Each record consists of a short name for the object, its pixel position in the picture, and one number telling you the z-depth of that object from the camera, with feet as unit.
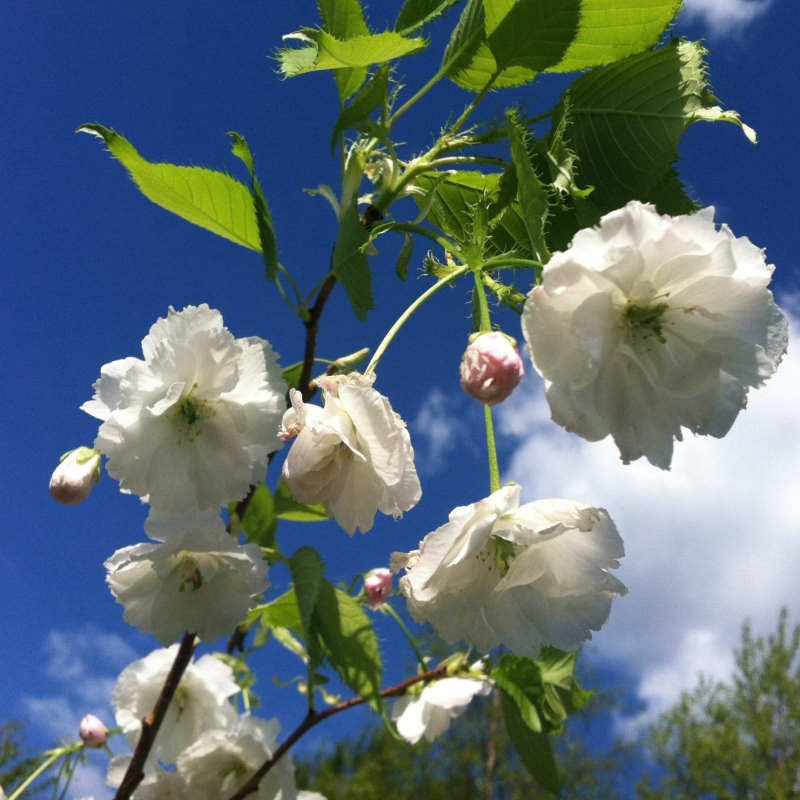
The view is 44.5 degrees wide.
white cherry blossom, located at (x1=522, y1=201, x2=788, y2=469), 0.55
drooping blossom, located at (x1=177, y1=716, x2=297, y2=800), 0.93
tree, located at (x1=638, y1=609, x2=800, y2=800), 26.35
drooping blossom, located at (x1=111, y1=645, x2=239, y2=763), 1.01
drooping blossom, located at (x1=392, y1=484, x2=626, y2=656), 0.63
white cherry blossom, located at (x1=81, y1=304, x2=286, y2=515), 0.66
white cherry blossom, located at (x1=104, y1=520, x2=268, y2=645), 0.79
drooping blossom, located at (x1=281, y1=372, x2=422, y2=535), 0.62
